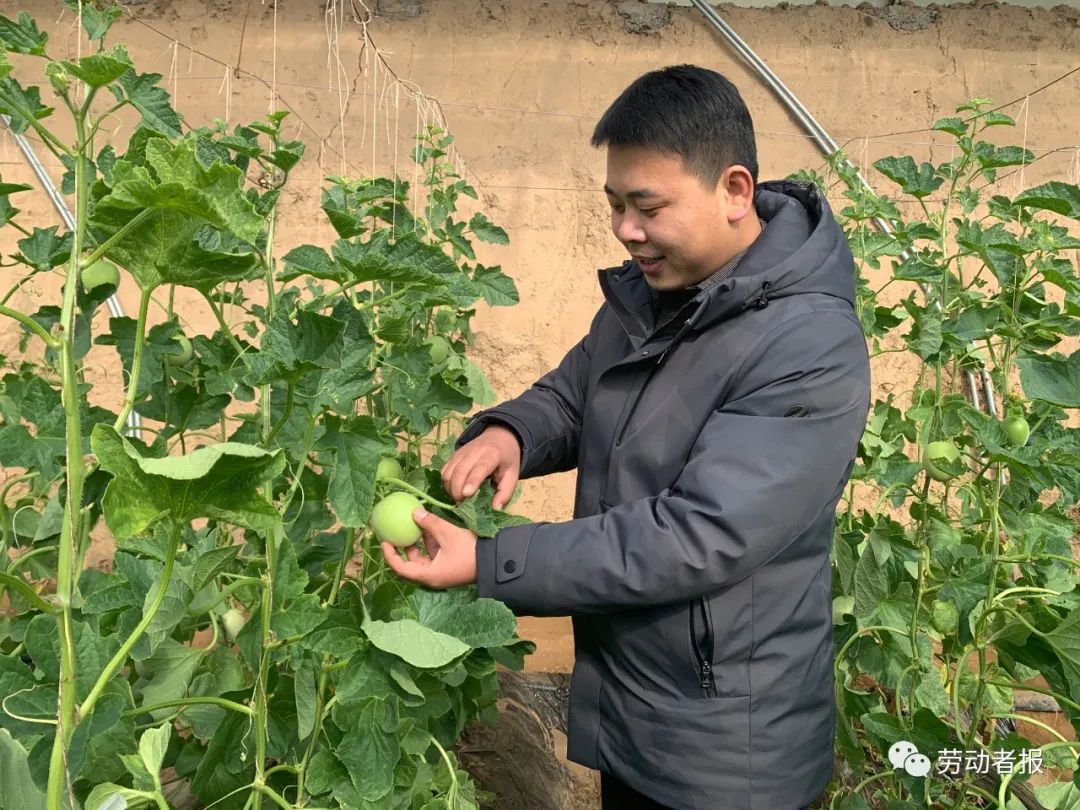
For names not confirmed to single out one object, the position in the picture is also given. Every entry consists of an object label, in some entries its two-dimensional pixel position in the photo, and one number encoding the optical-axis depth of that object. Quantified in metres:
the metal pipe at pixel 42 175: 4.15
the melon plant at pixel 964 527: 1.46
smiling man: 1.15
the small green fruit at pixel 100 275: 1.32
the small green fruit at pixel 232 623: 1.51
